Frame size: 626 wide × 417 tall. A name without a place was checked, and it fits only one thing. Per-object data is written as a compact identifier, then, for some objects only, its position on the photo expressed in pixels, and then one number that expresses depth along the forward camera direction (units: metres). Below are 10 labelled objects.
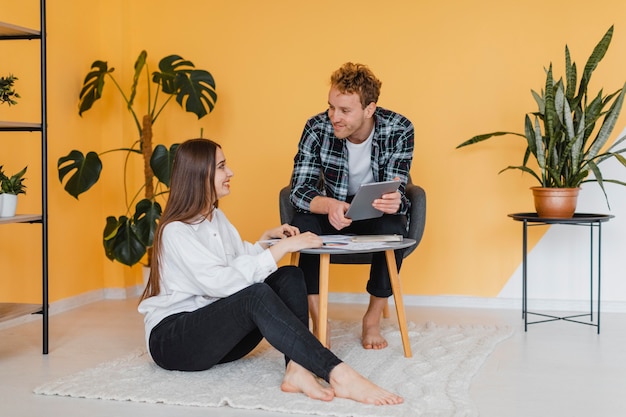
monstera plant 4.31
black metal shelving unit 3.32
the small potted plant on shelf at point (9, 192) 3.26
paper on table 2.99
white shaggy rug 2.60
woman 2.63
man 3.41
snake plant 3.88
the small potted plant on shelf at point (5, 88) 3.24
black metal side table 3.90
